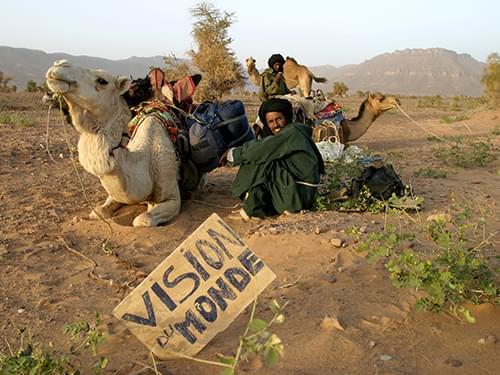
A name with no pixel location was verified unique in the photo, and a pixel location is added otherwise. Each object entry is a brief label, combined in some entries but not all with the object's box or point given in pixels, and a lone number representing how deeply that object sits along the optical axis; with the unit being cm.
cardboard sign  272
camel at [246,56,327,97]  1083
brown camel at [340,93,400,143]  997
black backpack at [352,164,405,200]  572
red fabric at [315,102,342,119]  955
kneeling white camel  434
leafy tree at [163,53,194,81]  1944
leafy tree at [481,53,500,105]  2197
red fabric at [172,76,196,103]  598
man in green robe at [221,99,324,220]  547
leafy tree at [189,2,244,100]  2216
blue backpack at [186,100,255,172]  579
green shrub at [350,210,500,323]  291
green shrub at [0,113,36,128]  1059
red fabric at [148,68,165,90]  607
